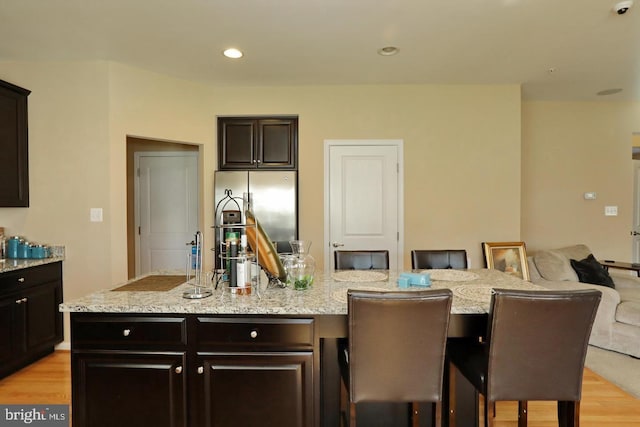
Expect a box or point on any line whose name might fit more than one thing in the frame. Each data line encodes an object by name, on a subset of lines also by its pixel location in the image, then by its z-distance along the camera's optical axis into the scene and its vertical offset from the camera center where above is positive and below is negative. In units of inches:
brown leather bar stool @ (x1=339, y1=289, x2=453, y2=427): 60.1 -22.0
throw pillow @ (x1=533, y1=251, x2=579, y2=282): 146.0 -22.5
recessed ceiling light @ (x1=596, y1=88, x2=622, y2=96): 169.0 +54.2
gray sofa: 127.0 -31.8
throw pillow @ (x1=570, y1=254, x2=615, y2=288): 143.7 -24.5
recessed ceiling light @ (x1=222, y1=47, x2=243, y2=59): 124.6 +54.4
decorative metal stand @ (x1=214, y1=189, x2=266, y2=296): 74.2 -10.9
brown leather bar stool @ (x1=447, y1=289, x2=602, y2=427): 60.3 -22.3
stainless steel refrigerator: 154.8 +8.0
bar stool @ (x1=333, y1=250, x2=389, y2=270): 110.4 -14.5
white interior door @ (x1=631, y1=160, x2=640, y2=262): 198.7 -2.5
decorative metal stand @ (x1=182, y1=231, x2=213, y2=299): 72.3 -15.2
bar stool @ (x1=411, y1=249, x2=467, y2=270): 111.7 -14.5
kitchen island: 66.4 -26.7
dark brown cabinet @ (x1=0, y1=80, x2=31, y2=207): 125.3 +23.6
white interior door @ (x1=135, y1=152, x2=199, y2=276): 195.9 +10.7
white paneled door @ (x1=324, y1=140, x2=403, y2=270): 164.2 +6.0
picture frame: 157.9 -19.5
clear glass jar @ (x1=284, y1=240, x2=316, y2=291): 78.9 -11.9
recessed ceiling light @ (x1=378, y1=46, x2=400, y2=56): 122.9 +53.9
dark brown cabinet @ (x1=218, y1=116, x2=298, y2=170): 164.6 +30.7
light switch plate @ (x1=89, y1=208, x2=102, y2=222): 135.0 -0.4
